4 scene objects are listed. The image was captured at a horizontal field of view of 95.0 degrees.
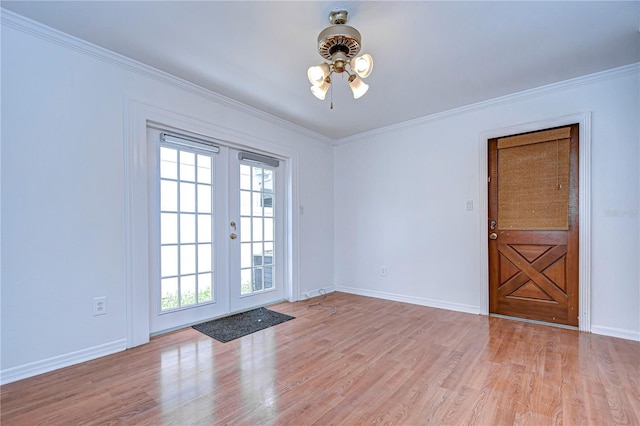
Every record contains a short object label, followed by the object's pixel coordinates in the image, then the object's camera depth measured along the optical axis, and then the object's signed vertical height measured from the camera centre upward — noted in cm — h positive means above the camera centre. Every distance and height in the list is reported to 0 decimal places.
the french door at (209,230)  286 -22
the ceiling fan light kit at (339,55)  196 +114
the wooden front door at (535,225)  297 -16
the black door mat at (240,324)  283 -120
